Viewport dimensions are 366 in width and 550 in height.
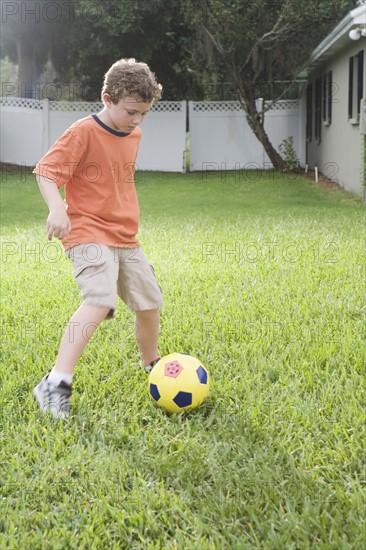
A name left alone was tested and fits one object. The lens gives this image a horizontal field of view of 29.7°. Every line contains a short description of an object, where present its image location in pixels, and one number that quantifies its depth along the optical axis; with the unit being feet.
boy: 9.87
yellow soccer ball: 9.77
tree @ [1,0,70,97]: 67.97
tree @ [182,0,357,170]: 57.62
